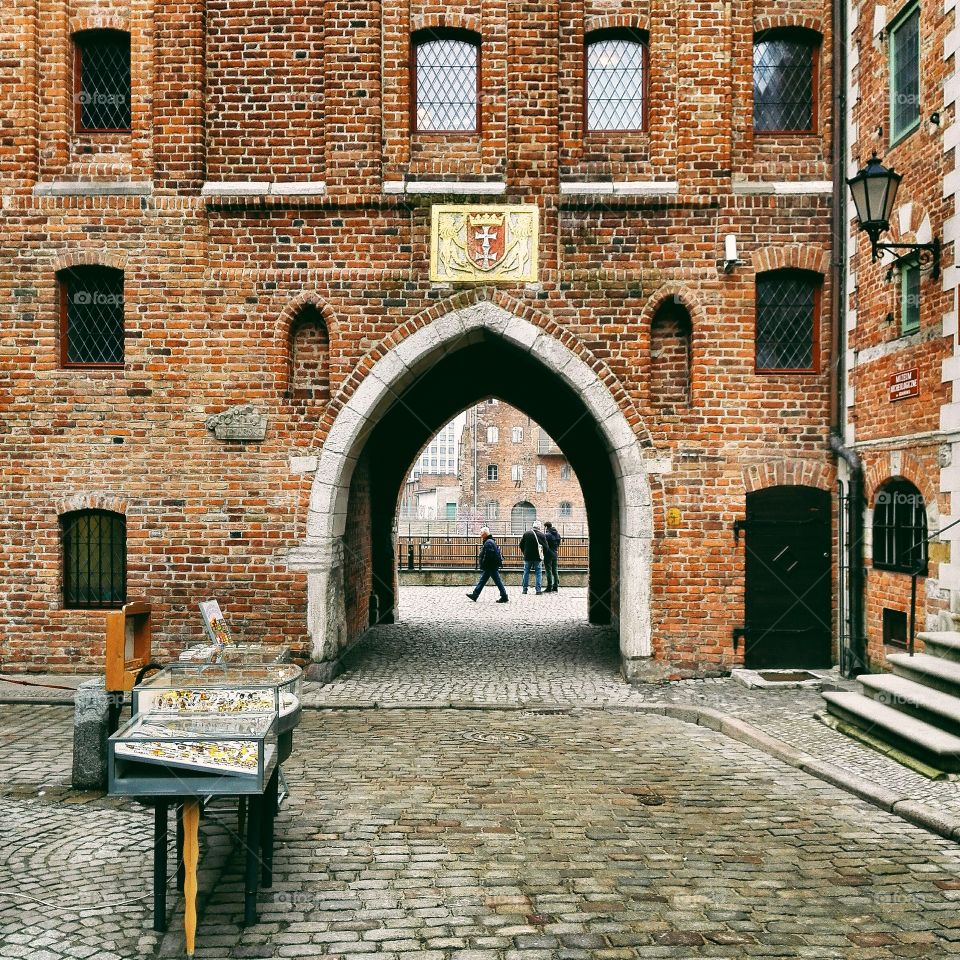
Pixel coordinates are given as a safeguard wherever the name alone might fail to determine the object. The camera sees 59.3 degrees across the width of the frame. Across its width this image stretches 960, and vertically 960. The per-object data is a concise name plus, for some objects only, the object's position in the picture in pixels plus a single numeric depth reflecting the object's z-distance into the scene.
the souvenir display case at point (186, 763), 3.91
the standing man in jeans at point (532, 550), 19.38
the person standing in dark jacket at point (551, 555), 19.81
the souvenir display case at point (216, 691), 4.52
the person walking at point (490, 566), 17.72
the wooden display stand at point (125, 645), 6.29
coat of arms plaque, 10.12
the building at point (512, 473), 49.78
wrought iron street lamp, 8.09
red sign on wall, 8.53
